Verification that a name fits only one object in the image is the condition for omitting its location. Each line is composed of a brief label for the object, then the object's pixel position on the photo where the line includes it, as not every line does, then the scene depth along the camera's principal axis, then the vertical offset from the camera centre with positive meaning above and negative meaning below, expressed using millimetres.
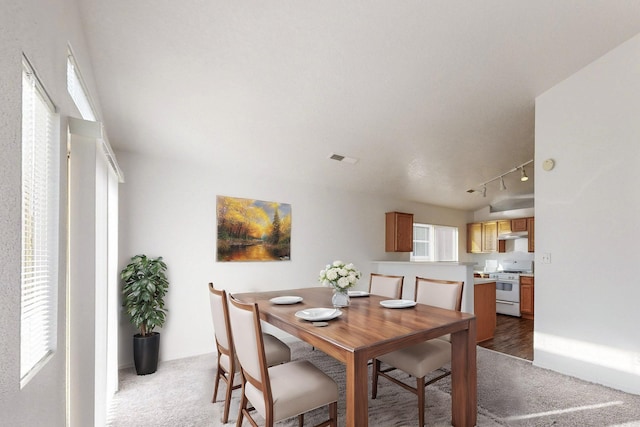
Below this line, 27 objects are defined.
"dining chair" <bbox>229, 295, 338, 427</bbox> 1719 -963
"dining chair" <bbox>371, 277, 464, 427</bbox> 2205 -989
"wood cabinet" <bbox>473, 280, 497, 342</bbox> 4340 -1265
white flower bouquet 2521 -466
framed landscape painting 4125 -174
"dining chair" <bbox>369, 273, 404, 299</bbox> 3309 -739
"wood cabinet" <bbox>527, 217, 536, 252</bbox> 6488 -281
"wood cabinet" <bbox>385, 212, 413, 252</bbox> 5953 -282
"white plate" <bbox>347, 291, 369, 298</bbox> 3132 -759
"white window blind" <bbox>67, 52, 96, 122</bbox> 1840 +790
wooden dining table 1588 -712
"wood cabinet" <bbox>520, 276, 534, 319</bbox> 5980 -1488
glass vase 2584 -660
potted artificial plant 3232 -897
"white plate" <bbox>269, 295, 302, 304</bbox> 2711 -707
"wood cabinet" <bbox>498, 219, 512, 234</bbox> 6898 -195
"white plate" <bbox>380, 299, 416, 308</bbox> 2561 -701
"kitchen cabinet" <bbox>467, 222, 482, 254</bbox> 7453 -486
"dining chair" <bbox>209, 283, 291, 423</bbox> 2292 -1040
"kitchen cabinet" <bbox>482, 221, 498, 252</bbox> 7096 -430
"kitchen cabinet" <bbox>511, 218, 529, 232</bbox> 6625 -146
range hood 6641 -382
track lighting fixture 4807 +659
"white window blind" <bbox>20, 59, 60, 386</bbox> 1102 -32
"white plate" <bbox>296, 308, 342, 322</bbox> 2091 -665
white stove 6129 -1408
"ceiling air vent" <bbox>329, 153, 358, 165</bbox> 4205 +784
